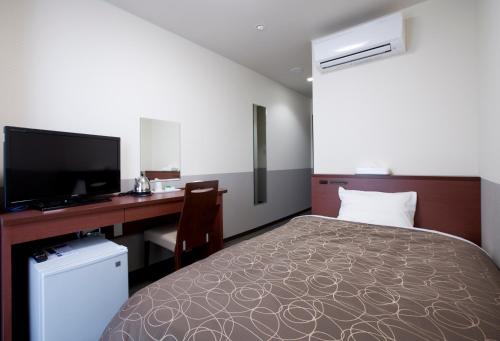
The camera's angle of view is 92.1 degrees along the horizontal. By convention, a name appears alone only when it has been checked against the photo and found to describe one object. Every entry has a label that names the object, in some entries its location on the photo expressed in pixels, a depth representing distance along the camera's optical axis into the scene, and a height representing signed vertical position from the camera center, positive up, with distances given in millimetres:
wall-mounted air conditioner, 2135 +1183
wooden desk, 1286 -316
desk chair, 1982 -490
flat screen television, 1504 +29
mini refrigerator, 1305 -701
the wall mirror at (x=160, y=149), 2508 +243
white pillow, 1916 -340
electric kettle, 2268 -153
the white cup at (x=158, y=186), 2541 -169
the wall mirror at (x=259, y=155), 4012 +232
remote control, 1429 -510
